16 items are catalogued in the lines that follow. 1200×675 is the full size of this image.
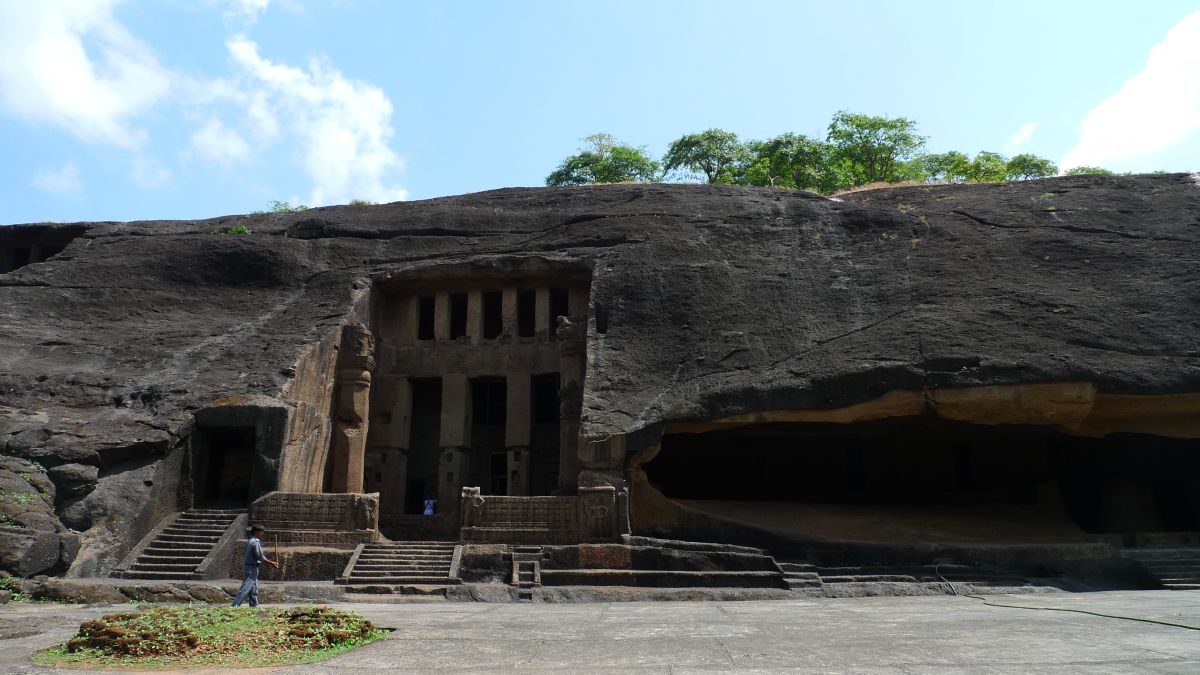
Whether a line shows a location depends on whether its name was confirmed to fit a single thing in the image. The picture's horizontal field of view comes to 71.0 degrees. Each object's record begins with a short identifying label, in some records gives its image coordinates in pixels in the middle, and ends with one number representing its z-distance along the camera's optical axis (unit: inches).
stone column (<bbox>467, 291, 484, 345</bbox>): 839.7
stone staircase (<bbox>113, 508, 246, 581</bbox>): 550.0
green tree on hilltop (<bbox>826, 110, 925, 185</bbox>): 1598.2
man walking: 419.8
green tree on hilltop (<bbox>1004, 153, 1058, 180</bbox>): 1602.5
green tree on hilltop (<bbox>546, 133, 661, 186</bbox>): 1739.7
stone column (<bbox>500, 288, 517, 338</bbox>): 834.2
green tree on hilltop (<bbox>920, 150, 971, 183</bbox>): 1628.9
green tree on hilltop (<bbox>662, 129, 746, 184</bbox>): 1653.5
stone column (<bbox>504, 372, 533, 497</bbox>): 782.5
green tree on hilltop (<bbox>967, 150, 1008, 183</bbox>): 1586.0
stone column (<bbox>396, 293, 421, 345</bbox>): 850.1
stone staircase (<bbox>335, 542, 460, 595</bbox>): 512.4
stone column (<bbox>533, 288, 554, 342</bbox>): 824.3
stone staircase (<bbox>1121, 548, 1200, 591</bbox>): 521.7
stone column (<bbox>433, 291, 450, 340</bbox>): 842.8
